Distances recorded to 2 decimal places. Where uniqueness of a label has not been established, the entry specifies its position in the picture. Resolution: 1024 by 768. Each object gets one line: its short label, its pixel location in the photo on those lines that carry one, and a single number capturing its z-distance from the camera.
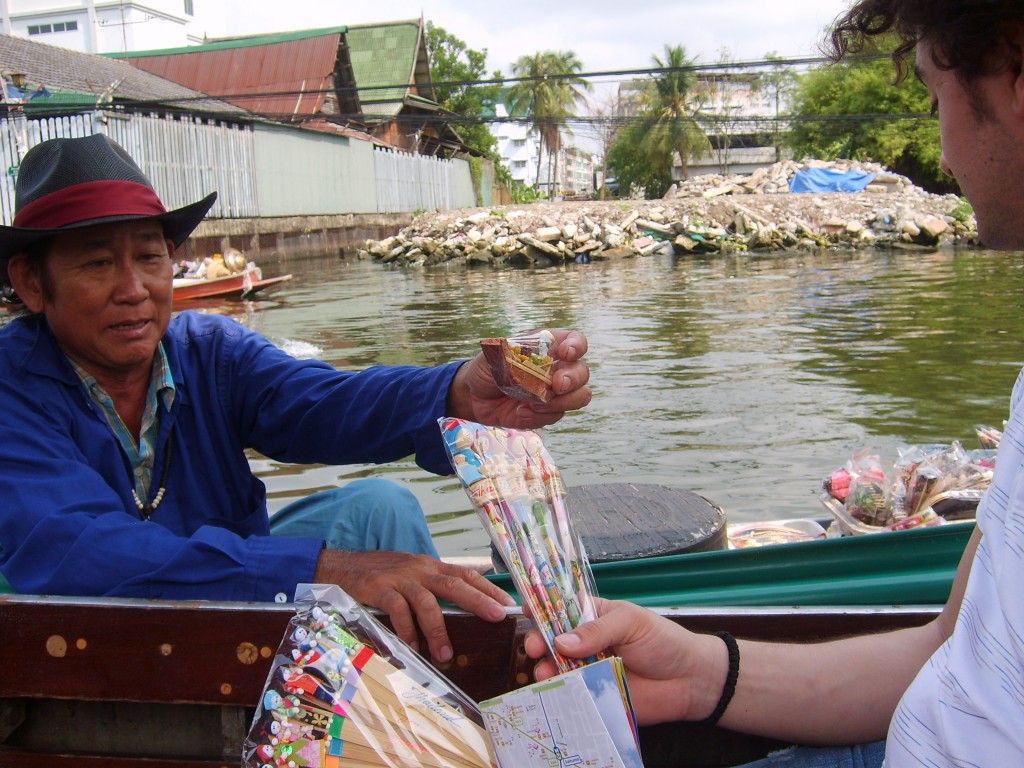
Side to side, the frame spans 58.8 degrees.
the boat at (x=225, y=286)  13.96
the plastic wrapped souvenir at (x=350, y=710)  1.20
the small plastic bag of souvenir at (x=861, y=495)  3.06
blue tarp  33.53
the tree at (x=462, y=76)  47.66
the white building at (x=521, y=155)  114.67
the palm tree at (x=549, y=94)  59.15
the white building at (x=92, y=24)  45.22
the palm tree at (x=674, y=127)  48.22
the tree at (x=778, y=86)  57.70
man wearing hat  1.63
